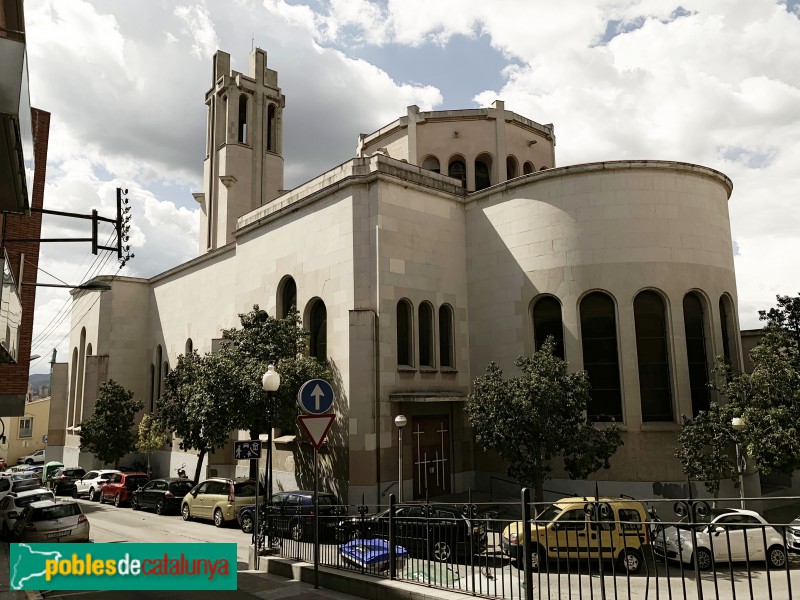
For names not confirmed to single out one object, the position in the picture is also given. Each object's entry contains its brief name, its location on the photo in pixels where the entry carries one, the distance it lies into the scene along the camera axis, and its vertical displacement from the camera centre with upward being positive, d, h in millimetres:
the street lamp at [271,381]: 13328 +714
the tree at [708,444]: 17312 -1182
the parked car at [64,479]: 32125 -3513
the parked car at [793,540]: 14287 -3343
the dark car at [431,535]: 9117 -2122
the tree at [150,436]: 30469 -1144
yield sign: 10000 -243
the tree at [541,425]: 16656 -477
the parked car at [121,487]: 26609 -3293
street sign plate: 13688 -869
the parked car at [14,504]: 17359 -2629
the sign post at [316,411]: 9891 +8
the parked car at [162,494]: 23080 -3214
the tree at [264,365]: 20047 +1653
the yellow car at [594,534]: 12438 -2756
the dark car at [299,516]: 12039 -2452
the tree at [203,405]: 20719 +320
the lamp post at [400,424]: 18031 -427
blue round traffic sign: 9820 +248
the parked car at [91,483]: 29031 -3473
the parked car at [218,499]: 19750 -2955
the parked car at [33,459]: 54578 -4057
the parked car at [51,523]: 15180 -2818
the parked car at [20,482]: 26156 -3491
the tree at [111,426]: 33562 -609
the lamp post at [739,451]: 16438 -1370
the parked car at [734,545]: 13250 -3225
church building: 20438 +4161
